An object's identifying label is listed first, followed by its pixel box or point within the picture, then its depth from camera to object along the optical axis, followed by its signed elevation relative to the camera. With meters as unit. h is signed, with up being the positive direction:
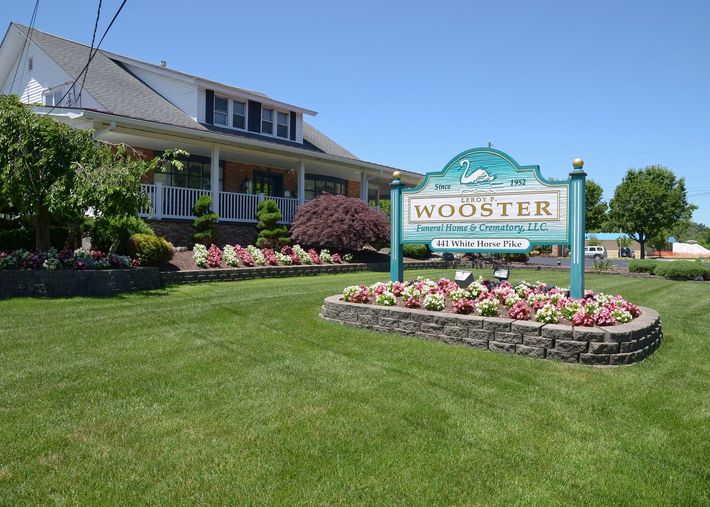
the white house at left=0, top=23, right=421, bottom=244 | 16.78 +4.46
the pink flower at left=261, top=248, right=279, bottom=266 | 15.65 -0.34
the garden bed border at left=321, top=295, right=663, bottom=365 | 5.96 -1.05
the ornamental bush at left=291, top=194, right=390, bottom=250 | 18.25 +0.79
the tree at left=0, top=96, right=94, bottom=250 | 9.92 +1.65
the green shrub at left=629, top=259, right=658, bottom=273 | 20.69 -0.67
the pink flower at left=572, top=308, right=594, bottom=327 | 6.29 -0.83
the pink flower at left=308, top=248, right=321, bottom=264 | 17.12 -0.33
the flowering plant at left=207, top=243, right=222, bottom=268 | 13.74 -0.29
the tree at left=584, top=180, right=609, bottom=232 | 56.44 +4.34
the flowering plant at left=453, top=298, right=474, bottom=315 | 7.11 -0.79
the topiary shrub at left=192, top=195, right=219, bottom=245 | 16.50 +0.78
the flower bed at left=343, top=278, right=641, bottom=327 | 6.50 -0.73
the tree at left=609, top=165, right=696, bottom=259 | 42.16 +3.40
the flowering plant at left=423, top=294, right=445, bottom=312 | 7.36 -0.77
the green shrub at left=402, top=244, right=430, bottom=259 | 22.38 -0.15
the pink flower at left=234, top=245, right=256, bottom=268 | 14.80 -0.35
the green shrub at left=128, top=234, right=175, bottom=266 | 12.00 -0.06
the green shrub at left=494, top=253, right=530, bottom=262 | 26.75 -0.49
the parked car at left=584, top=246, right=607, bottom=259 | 51.51 -0.24
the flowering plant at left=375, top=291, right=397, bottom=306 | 7.79 -0.77
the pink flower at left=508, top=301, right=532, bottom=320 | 6.73 -0.81
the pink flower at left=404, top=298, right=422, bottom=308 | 7.61 -0.79
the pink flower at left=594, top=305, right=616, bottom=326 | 6.35 -0.84
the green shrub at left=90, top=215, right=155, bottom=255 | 11.90 +0.26
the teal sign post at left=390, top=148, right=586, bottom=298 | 7.48 +0.59
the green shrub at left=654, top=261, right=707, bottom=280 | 19.27 -0.77
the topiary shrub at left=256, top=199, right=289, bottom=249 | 17.96 +0.64
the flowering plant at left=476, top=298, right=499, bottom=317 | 6.94 -0.78
